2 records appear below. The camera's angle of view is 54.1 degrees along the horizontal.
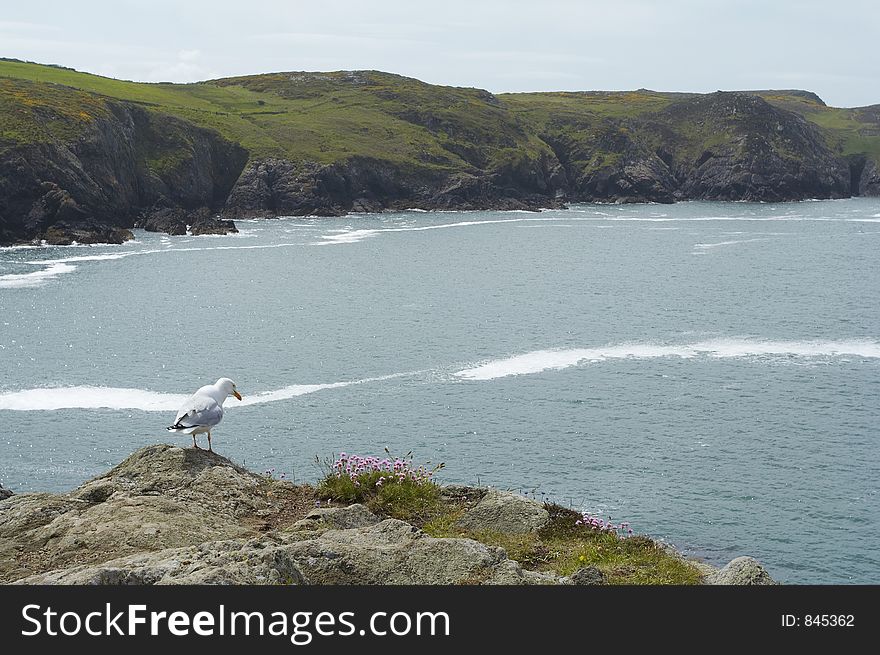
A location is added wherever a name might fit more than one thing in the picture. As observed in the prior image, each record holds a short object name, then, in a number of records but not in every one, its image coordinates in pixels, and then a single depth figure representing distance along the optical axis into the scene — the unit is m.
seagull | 17.23
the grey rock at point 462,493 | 17.67
